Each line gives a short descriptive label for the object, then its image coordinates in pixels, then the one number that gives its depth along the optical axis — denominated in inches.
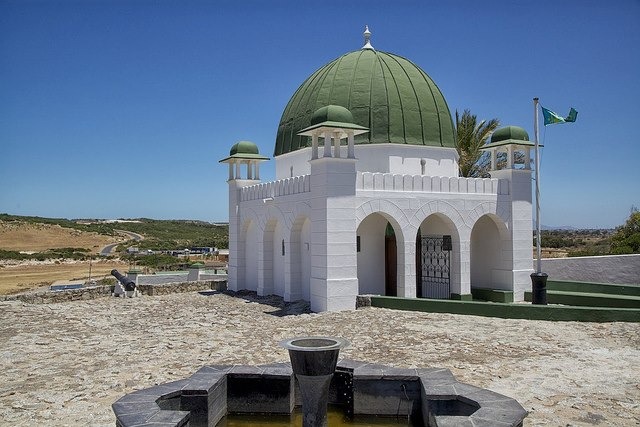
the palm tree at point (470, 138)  981.2
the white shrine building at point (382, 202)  589.3
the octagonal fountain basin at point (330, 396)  258.2
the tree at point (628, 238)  1061.8
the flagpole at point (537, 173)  591.5
